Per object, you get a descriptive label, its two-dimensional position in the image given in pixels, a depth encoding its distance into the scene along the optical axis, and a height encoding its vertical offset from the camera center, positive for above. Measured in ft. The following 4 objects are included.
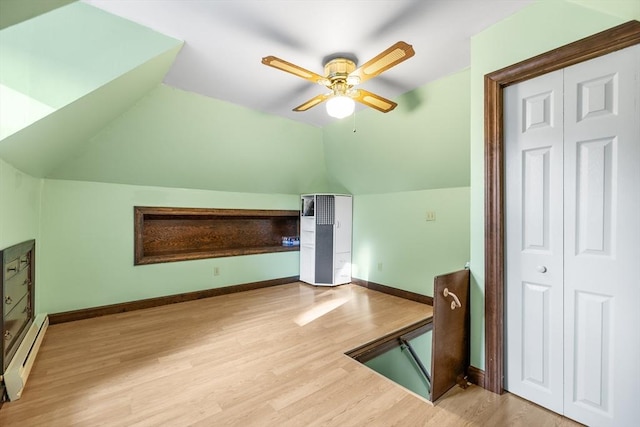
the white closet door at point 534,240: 5.45 -0.53
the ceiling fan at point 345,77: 5.66 +3.15
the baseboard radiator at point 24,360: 5.75 -3.49
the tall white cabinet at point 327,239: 14.83 -1.39
